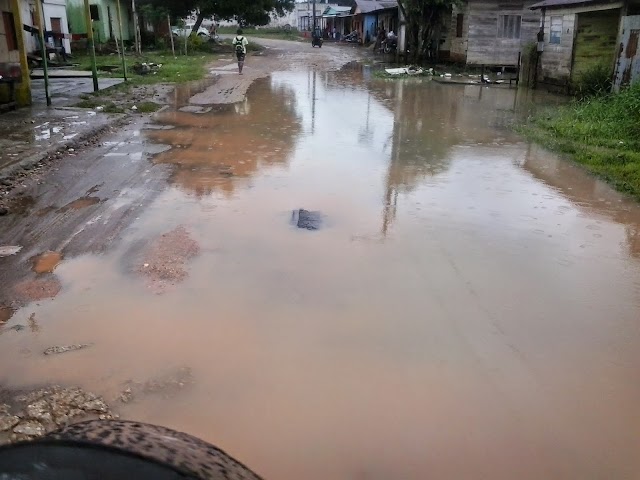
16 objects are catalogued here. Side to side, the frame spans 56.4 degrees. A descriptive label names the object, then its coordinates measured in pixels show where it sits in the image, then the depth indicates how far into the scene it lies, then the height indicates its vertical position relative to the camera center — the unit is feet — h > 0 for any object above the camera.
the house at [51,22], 79.80 +2.93
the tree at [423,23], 90.17 +2.95
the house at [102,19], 99.81 +4.23
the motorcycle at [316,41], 149.18 +0.48
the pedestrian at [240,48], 77.71 -0.60
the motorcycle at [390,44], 117.70 -0.22
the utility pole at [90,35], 48.01 +0.66
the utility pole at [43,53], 42.17 -0.65
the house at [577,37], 56.90 +0.56
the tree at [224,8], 112.06 +6.35
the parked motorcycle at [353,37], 174.40 +1.65
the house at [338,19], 189.76 +7.57
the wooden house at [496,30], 84.94 +1.76
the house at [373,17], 130.70 +6.20
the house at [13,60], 40.93 -1.08
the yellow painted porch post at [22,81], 42.78 -2.61
